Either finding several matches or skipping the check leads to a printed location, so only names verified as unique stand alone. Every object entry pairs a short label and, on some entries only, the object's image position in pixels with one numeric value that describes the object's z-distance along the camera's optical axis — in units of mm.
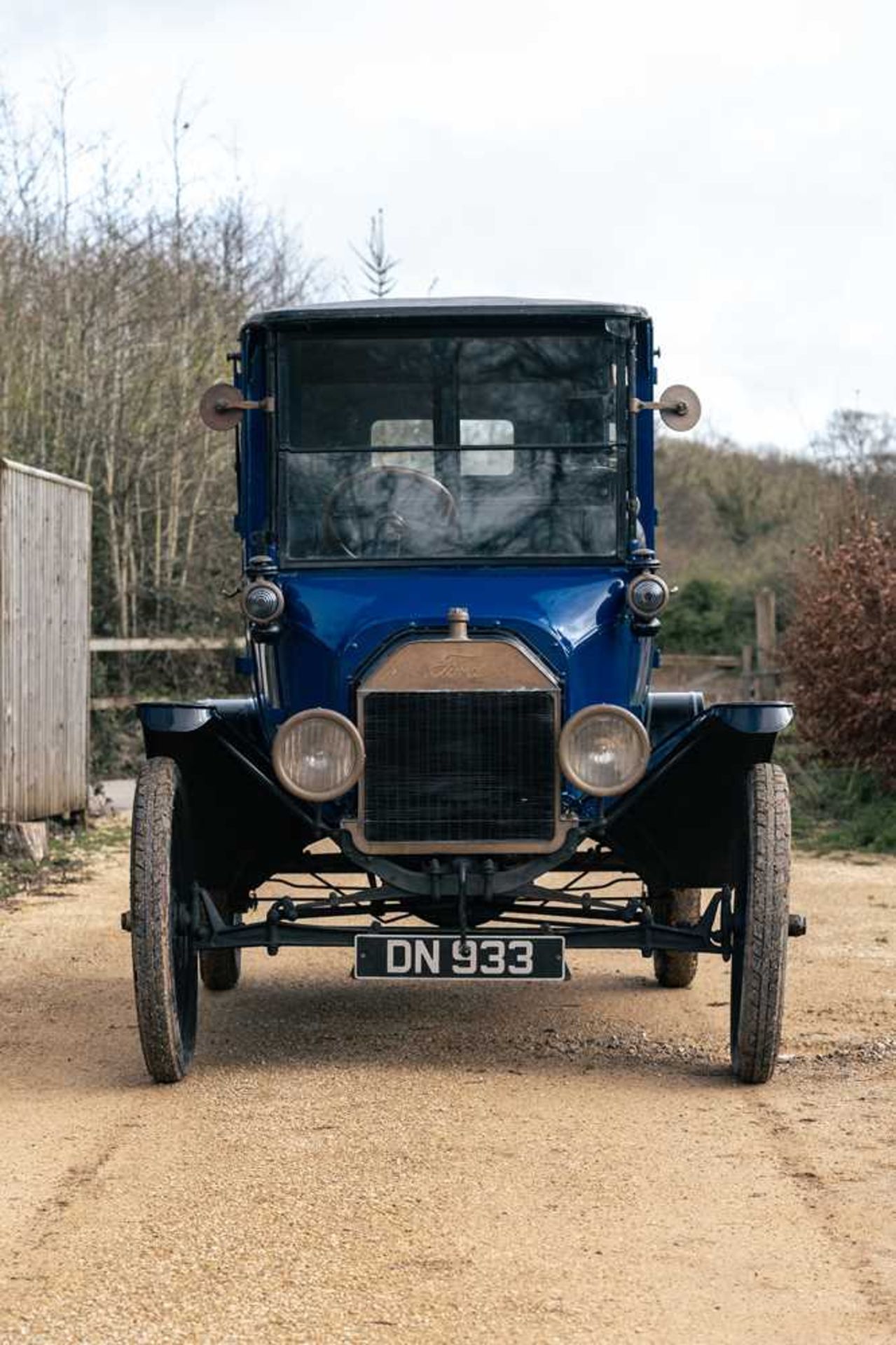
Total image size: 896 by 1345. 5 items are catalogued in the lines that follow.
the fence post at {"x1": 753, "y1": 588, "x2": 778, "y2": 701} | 23031
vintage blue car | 7047
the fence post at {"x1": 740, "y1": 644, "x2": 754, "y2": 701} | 23375
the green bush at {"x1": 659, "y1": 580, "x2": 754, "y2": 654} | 28859
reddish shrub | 15992
